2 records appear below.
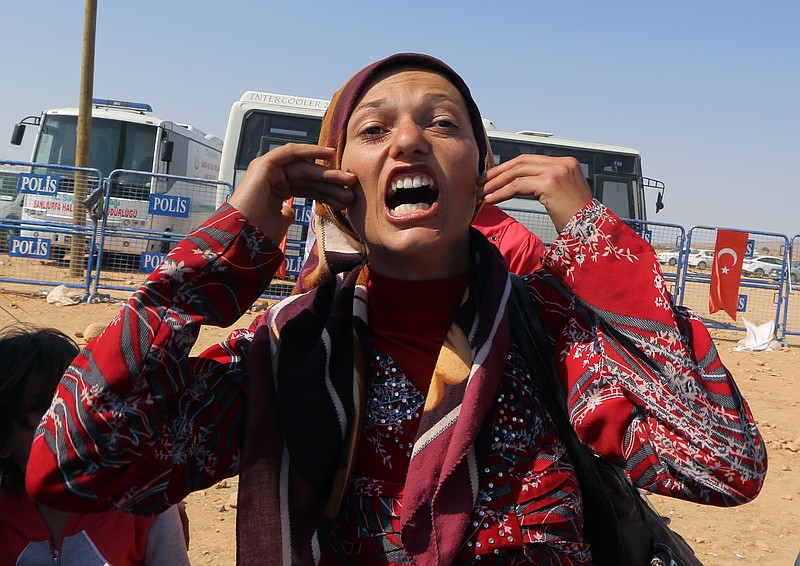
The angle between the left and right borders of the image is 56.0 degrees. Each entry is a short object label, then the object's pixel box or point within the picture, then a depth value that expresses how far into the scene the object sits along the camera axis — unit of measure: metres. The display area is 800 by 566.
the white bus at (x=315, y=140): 13.59
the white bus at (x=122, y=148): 13.11
